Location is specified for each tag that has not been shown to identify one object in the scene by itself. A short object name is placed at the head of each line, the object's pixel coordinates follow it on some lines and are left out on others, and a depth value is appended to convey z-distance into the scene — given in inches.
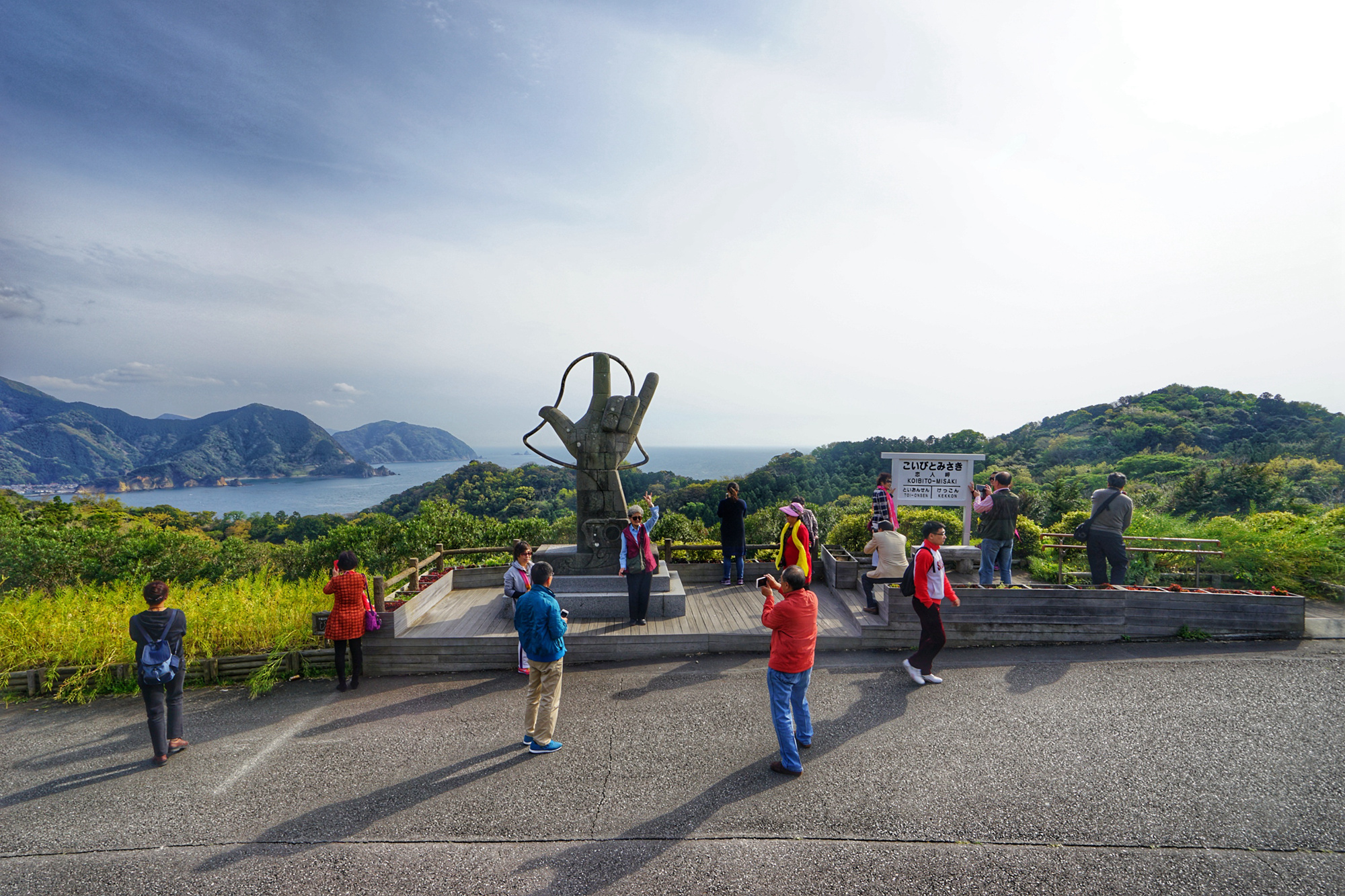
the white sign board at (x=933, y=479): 372.5
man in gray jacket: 287.7
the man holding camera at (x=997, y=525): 304.8
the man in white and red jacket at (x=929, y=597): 222.5
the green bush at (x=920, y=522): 464.8
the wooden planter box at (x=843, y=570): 347.9
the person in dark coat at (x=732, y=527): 349.4
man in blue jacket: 185.0
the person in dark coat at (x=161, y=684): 183.2
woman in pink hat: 273.4
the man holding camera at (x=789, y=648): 166.9
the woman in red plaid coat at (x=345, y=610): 243.0
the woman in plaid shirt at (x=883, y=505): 334.3
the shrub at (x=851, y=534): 426.6
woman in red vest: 285.4
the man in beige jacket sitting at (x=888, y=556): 279.1
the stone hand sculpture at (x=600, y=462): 344.5
